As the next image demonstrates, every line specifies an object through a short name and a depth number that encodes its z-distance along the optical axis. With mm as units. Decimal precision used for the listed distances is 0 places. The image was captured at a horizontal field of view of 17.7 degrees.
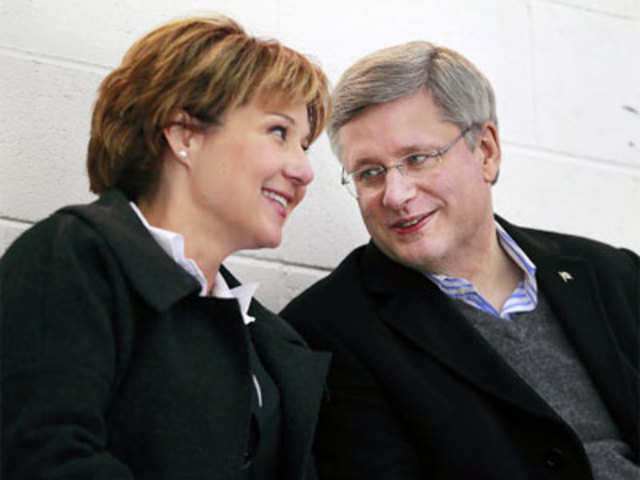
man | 2182
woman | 1918
